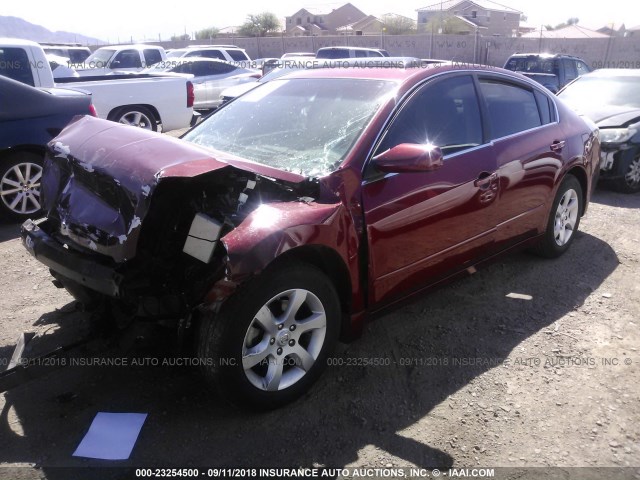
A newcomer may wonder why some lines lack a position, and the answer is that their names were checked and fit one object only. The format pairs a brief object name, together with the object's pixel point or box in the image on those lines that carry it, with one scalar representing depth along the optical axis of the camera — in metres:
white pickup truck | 7.23
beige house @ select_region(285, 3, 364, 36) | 73.12
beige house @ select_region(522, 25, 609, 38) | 40.19
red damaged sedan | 2.62
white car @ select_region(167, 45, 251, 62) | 18.59
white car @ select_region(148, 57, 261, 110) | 14.46
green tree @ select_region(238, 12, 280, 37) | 60.22
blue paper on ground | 2.58
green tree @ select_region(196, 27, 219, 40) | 65.50
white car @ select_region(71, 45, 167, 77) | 16.28
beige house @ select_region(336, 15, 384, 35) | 58.64
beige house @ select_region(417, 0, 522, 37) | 64.31
